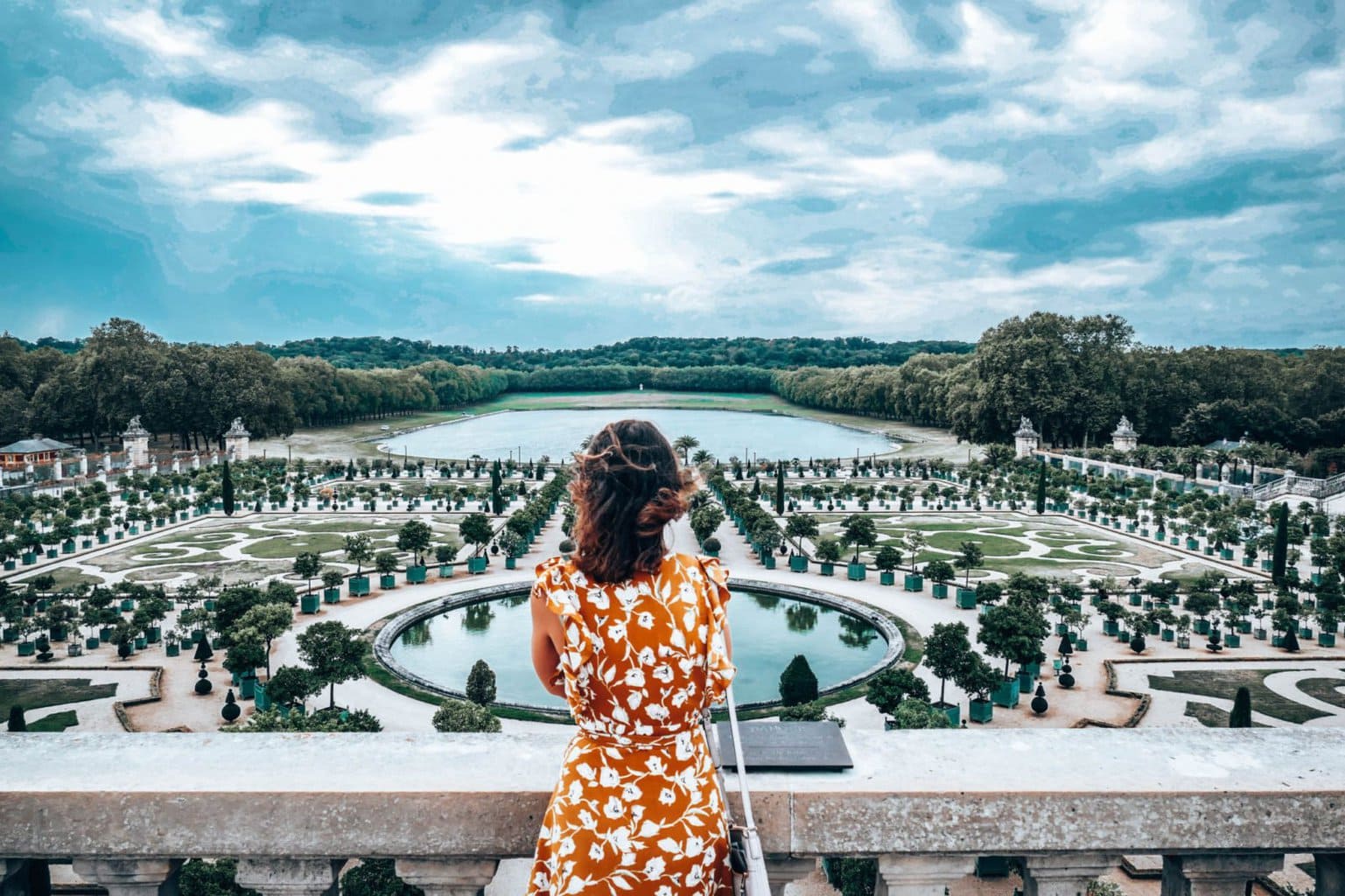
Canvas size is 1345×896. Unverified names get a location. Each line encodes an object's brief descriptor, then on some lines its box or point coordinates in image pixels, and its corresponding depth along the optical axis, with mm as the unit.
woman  2488
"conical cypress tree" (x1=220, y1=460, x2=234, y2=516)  38500
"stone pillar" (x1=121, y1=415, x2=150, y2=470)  53688
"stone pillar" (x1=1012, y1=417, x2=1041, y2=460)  55938
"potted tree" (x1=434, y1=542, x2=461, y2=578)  27559
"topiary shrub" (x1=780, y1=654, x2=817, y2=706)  15961
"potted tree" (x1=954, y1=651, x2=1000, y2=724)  15812
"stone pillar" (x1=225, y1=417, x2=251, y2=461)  58344
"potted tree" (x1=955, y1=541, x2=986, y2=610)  24203
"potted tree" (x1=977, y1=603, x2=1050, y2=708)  16797
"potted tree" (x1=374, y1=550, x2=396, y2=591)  25938
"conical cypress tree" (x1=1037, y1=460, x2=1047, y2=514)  39094
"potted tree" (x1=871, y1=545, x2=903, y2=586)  26203
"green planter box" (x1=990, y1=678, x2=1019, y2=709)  17109
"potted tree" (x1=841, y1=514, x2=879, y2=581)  27266
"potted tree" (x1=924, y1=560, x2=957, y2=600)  24781
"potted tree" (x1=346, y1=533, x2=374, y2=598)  25312
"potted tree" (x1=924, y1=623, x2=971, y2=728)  15844
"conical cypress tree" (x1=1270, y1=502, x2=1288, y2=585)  26688
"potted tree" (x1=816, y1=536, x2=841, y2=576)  27891
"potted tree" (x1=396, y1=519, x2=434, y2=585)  26984
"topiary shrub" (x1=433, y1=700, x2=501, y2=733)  12781
